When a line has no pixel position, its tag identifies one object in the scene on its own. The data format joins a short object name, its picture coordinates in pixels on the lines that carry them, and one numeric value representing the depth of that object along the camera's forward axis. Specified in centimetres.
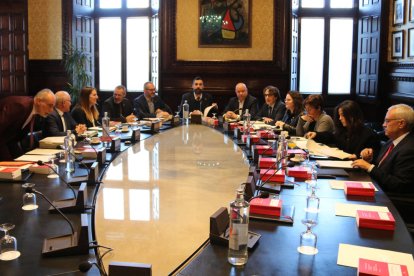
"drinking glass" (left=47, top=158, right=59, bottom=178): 323
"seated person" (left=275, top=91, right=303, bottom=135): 599
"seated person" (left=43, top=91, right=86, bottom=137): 496
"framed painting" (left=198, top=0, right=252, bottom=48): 874
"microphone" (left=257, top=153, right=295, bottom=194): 295
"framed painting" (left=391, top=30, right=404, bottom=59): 725
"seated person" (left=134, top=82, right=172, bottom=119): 734
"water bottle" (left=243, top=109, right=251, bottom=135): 499
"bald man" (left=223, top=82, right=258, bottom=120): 741
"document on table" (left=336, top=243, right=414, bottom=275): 185
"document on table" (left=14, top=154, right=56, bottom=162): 374
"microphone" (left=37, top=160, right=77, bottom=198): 267
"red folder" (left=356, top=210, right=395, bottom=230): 225
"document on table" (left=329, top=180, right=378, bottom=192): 306
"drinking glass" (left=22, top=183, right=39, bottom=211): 250
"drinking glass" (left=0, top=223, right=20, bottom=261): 185
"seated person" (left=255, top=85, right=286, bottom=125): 680
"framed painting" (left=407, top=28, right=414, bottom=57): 679
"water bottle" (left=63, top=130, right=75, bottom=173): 344
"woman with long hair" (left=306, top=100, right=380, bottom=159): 422
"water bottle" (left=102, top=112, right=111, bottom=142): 462
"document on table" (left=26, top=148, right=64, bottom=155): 401
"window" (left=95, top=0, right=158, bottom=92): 953
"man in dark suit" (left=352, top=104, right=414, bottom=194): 329
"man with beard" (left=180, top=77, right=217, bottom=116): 777
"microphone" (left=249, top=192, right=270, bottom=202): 229
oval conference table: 185
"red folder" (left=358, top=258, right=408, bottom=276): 172
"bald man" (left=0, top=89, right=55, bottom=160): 438
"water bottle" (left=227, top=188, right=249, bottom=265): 180
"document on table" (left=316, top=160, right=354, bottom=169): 366
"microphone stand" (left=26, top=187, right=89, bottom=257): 184
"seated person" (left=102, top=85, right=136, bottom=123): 699
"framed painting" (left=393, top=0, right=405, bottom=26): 724
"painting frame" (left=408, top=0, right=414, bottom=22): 684
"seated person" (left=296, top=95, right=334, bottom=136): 512
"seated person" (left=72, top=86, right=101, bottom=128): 604
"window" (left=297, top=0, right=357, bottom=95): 909
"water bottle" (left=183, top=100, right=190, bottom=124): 695
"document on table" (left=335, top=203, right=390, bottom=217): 250
